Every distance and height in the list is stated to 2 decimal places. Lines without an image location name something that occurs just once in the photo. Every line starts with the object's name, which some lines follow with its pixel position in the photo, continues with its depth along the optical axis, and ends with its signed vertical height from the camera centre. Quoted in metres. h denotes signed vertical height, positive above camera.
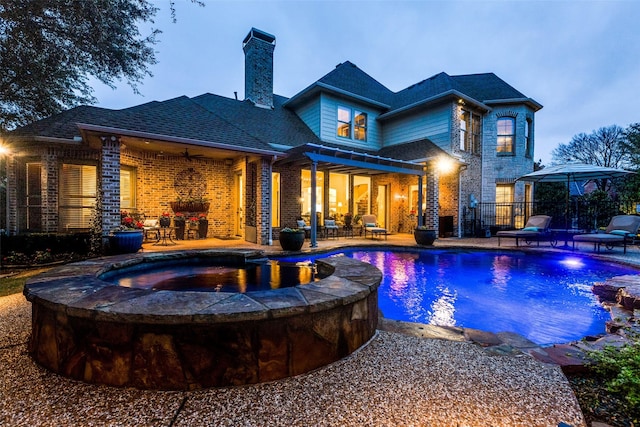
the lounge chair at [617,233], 7.57 -0.56
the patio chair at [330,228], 11.21 -0.64
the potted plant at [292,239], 7.40 -0.71
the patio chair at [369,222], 11.59 -0.41
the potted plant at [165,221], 8.30 -0.30
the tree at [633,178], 11.49 +1.51
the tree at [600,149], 22.56 +5.42
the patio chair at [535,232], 9.00 -0.62
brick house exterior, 7.80 +1.79
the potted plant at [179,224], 9.21 -0.43
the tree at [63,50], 5.68 +3.63
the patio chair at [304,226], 10.57 -0.54
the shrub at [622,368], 1.66 -1.02
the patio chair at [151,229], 8.44 -0.54
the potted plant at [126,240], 5.97 -0.61
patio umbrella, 8.38 +1.25
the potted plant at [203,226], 9.71 -0.51
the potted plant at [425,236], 9.26 -0.77
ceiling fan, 8.77 +1.82
